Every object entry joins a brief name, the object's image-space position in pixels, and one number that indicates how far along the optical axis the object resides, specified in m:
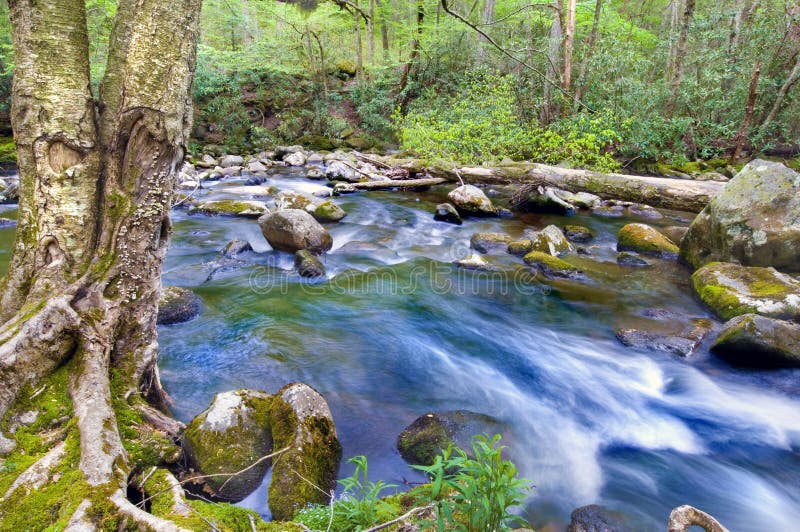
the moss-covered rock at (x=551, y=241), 8.61
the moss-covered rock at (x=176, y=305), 5.59
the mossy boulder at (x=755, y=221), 6.88
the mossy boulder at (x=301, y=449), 2.86
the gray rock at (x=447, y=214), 10.91
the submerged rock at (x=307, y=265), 7.59
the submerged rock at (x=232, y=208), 10.74
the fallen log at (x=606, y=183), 8.66
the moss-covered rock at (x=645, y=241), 8.65
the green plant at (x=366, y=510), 2.30
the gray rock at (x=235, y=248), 8.43
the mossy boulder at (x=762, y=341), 4.83
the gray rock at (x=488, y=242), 9.09
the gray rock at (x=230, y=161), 17.50
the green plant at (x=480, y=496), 2.06
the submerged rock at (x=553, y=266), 7.84
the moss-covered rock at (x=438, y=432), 3.71
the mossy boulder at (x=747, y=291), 5.53
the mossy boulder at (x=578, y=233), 9.79
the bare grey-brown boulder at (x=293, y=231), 8.32
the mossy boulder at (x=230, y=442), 2.96
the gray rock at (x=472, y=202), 11.28
